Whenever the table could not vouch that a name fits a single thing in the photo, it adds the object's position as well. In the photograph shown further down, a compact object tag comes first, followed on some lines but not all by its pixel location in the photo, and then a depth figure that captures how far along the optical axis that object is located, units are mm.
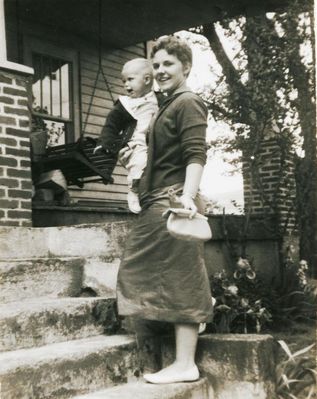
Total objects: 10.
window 7191
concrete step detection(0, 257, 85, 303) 3033
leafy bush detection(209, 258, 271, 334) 4133
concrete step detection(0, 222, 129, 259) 3633
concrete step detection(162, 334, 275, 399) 2633
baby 2971
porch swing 5715
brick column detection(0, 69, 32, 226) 4105
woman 2568
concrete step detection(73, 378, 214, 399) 2401
